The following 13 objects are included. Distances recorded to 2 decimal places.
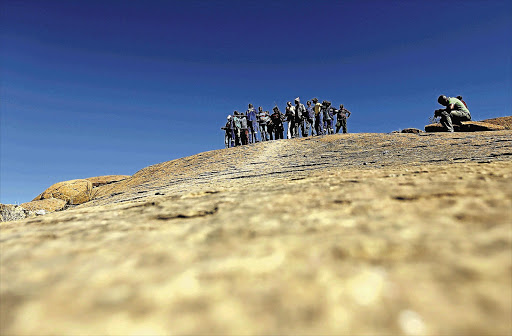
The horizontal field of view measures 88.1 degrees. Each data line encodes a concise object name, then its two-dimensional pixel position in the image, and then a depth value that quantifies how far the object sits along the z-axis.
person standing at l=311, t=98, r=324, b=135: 13.42
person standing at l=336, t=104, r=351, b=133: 12.85
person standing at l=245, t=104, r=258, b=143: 13.78
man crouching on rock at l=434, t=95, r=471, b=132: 8.91
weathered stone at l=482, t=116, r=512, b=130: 14.57
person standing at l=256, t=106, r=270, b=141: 14.81
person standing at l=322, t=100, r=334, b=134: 13.29
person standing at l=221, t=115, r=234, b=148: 13.87
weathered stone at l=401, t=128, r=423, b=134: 16.46
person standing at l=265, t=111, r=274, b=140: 15.07
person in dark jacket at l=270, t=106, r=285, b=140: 15.21
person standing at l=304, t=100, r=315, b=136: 13.45
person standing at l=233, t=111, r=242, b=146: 13.66
